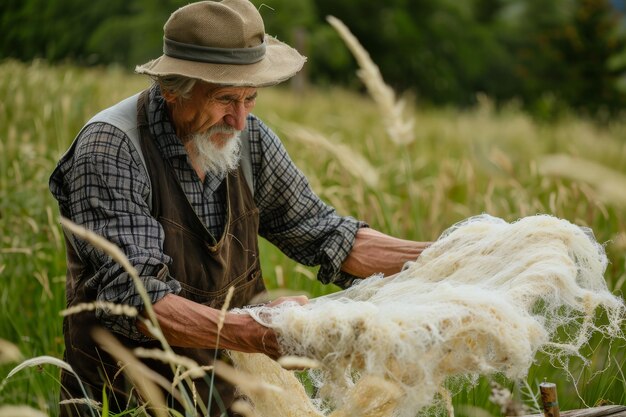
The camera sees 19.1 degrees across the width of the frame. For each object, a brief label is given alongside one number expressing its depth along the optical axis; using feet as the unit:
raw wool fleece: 10.37
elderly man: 11.23
